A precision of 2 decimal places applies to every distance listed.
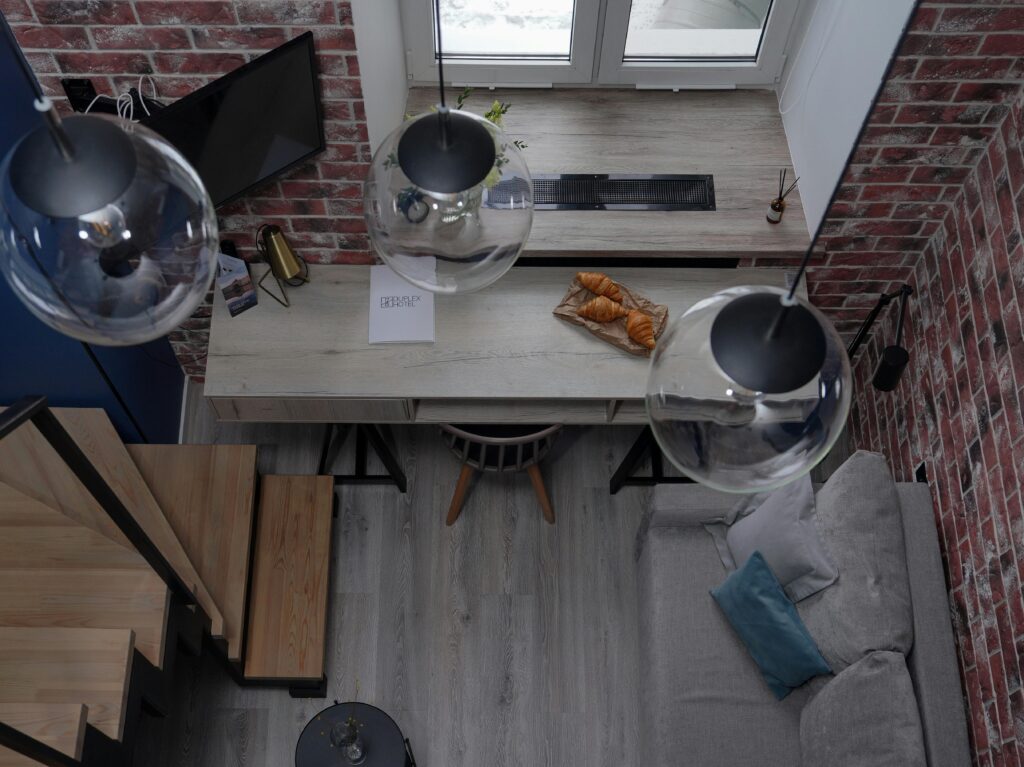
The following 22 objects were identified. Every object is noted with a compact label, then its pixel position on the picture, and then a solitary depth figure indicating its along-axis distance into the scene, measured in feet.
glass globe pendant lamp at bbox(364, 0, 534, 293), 3.97
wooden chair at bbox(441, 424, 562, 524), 10.41
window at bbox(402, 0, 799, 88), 11.08
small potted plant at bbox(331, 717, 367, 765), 9.46
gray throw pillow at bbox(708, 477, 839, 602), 9.35
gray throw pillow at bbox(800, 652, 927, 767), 8.31
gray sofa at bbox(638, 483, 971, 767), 8.86
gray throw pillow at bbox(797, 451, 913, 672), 8.91
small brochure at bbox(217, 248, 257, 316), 10.06
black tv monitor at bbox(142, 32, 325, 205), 8.17
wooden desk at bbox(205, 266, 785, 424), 9.85
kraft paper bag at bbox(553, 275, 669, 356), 10.01
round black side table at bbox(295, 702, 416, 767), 9.65
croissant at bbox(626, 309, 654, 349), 9.81
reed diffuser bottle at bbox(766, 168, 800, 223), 10.41
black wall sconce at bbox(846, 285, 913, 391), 9.06
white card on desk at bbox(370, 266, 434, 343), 10.09
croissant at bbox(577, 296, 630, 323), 9.97
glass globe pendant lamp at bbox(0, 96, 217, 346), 3.31
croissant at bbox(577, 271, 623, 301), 10.19
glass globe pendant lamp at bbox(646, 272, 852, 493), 3.58
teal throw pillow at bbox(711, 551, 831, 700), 9.18
